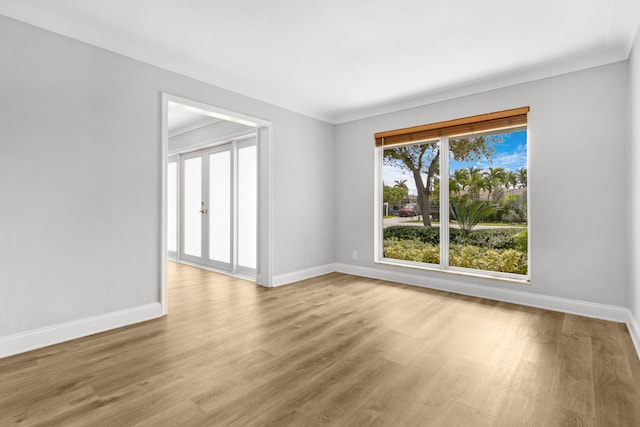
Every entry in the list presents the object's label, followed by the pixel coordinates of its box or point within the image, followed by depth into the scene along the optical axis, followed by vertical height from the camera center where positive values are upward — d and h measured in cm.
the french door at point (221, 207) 490 +11
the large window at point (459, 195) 364 +23
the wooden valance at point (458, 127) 350 +107
